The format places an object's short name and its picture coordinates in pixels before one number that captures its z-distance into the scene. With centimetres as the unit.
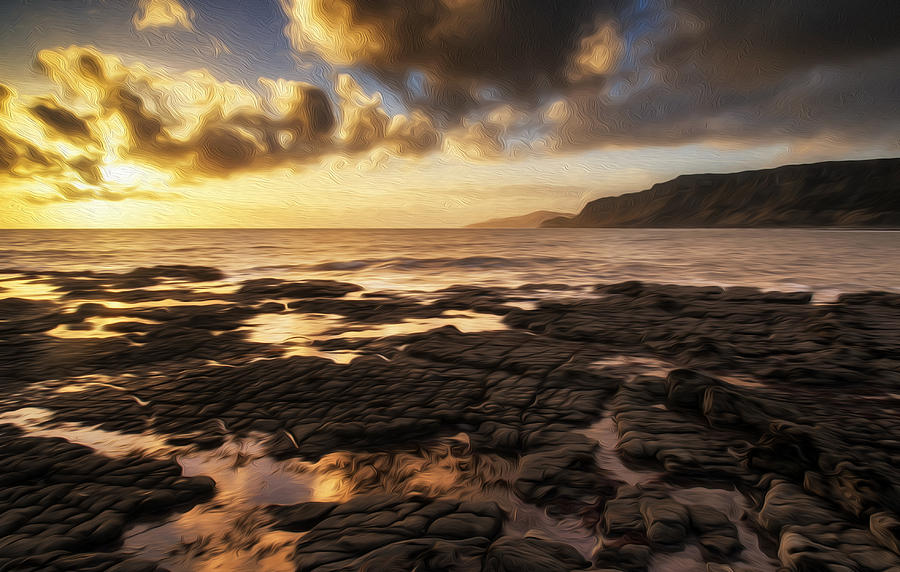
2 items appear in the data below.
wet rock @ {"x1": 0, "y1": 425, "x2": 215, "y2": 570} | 190
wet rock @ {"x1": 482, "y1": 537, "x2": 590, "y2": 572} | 178
